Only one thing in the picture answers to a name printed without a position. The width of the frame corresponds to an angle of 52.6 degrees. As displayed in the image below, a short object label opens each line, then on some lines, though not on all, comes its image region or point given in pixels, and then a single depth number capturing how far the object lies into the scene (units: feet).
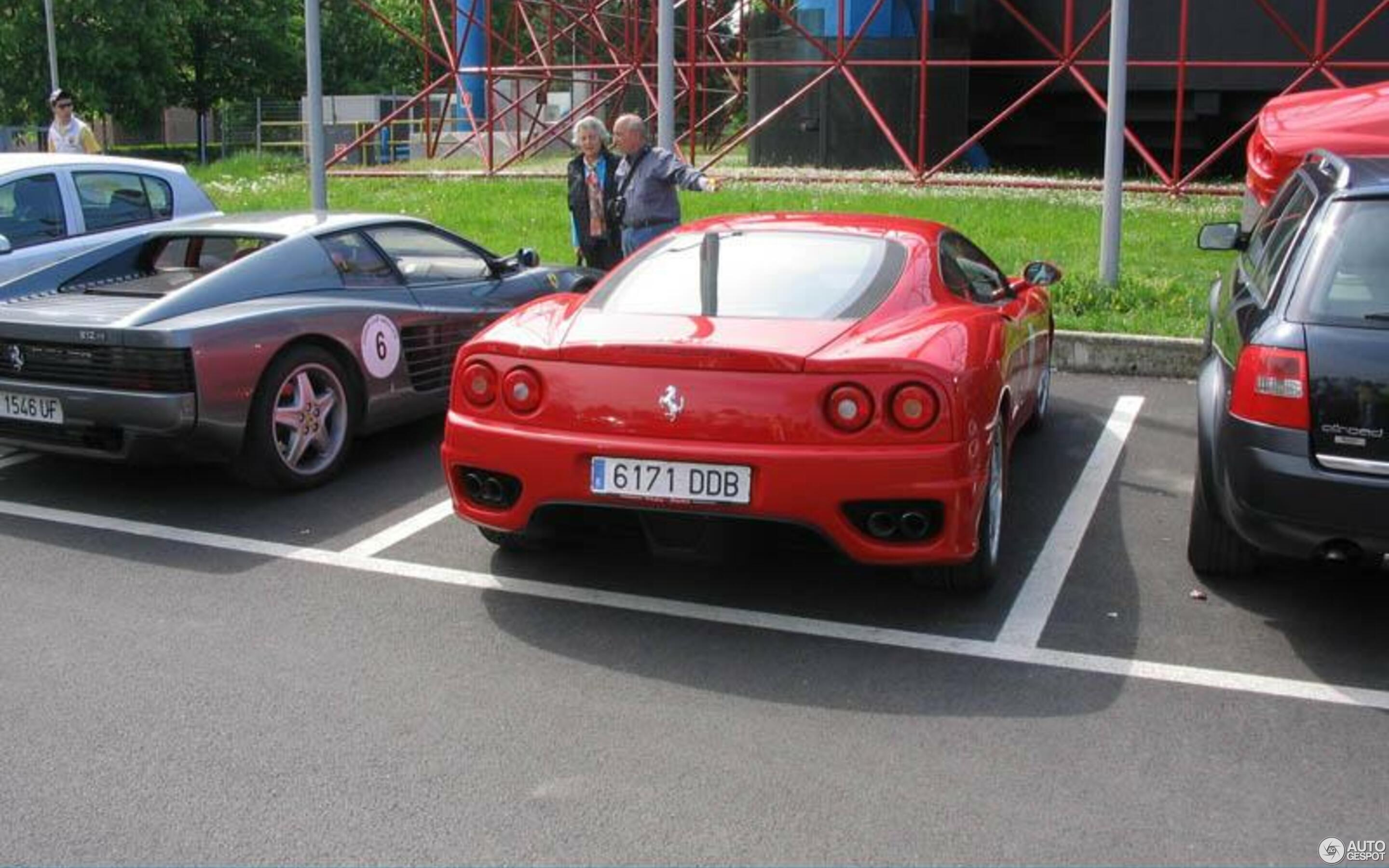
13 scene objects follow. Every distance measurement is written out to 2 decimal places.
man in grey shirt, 27.84
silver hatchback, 26.78
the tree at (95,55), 138.10
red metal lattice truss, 54.19
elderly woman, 29.32
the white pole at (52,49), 100.11
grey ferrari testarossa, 19.26
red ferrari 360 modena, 14.48
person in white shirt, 38.91
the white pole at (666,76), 36.29
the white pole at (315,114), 39.47
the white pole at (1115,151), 32.22
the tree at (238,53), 169.07
